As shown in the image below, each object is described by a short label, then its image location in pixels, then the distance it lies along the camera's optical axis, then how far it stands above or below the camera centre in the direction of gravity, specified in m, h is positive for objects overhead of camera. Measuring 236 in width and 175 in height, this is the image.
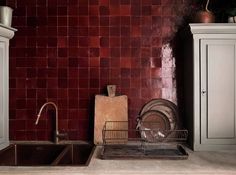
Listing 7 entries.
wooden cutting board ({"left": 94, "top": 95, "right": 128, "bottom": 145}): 2.68 -0.15
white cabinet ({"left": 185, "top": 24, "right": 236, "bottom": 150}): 2.40 -0.02
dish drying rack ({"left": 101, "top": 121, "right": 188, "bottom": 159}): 2.29 -0.38
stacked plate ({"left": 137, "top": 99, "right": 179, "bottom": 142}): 2.69 -0.21
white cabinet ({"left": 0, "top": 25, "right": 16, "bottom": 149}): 2.48 +0.04
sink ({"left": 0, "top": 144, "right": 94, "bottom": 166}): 2.63 -0.47
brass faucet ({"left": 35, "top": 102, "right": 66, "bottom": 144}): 2.71 -0.34
